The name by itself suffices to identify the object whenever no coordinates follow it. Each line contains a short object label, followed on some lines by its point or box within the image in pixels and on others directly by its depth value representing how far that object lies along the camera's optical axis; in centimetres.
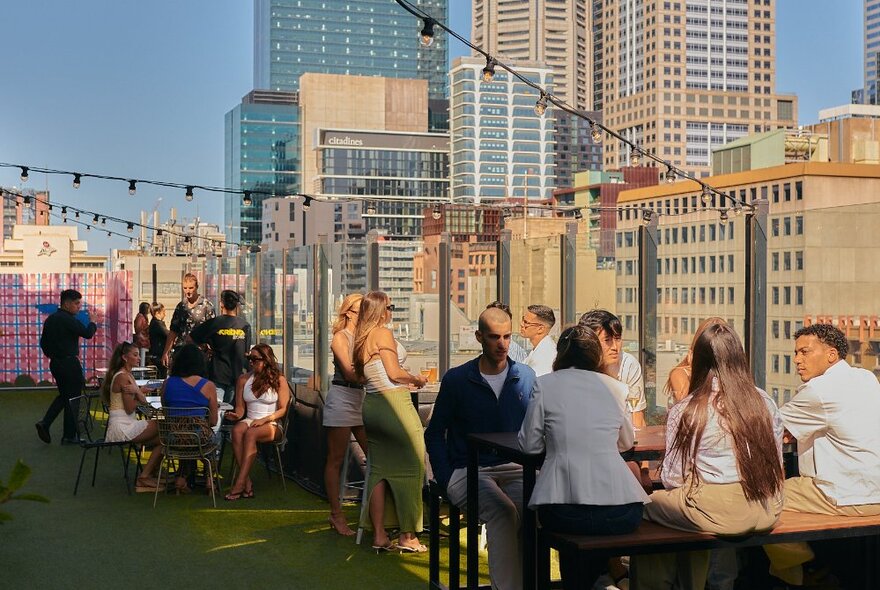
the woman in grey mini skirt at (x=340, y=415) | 768
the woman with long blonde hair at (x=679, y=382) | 628
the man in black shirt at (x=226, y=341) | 1086
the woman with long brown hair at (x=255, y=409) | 905
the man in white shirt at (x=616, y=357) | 649
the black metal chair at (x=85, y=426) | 899
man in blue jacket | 554
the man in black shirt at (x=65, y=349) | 1256
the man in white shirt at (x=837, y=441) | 498
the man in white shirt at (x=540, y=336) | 741
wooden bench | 441
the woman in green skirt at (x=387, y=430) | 701
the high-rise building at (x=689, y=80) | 19438
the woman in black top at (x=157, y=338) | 1465
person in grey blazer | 448
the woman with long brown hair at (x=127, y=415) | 944
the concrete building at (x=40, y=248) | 10175
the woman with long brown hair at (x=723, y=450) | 453
